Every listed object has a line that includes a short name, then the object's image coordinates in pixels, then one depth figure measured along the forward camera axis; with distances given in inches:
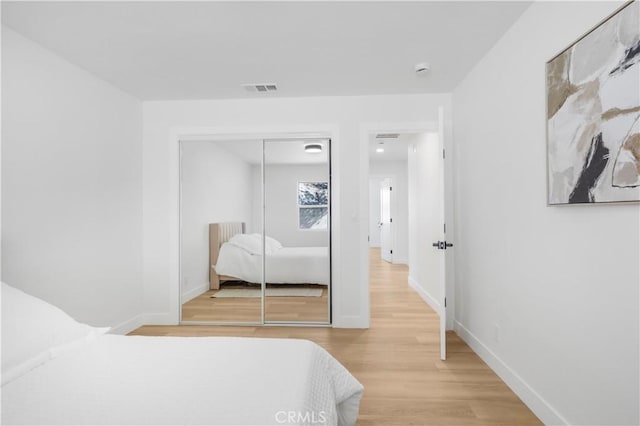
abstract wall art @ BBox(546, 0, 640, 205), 51.9
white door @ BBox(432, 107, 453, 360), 107.6
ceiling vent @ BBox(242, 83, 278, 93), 129.2
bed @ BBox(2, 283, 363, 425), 37.7
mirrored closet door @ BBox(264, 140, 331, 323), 145.3
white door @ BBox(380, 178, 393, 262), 337.7
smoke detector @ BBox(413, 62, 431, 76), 111.1
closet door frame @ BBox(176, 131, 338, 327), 143.6
